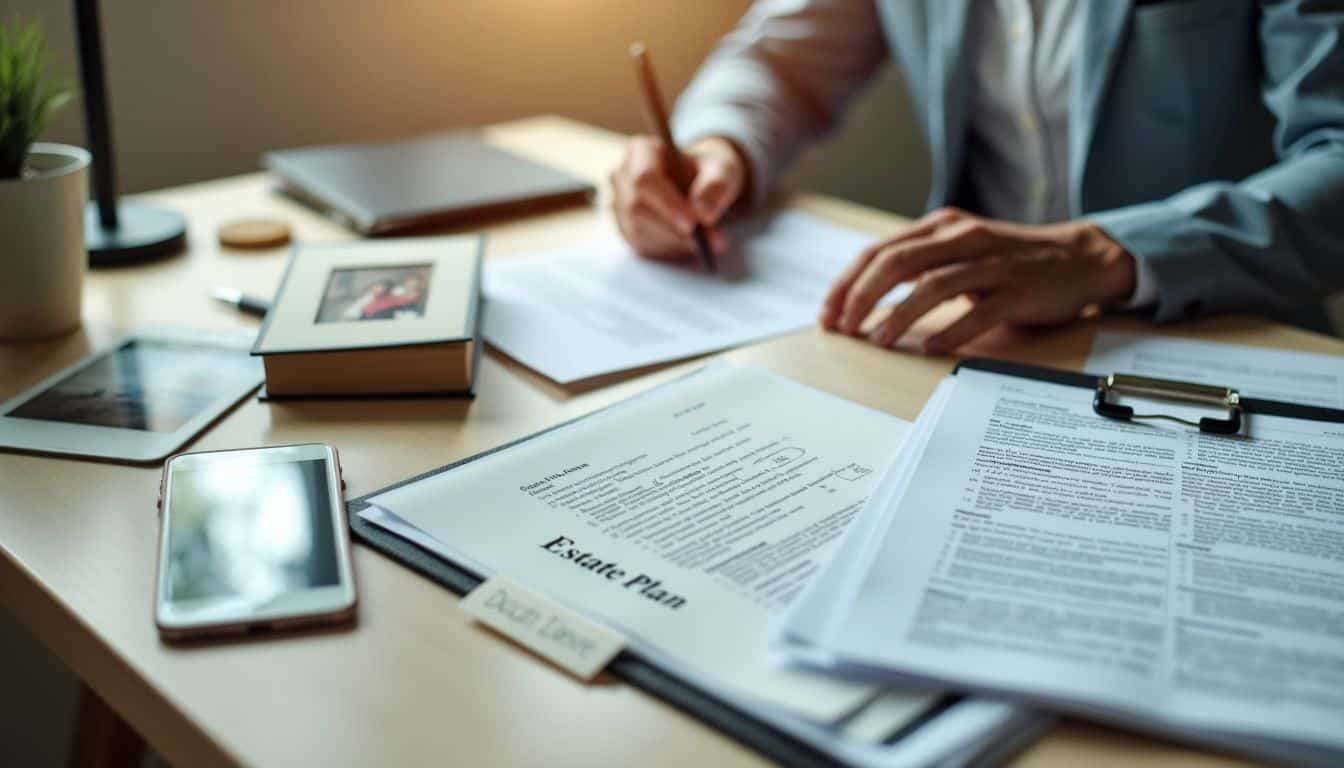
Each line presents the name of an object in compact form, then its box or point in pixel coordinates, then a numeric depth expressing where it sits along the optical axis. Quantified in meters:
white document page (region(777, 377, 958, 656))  0.46
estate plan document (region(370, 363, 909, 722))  0.48
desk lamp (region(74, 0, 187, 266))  0.94
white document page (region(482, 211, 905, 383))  0.80
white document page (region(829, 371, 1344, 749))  0.43
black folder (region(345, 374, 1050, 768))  0.42
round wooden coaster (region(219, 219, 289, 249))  1.00
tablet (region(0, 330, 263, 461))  0.66
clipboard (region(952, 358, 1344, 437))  0.65
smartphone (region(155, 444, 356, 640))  0.49
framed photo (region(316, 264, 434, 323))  0.76
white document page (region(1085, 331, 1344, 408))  0.73
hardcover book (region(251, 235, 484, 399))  0.71
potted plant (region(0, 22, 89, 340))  0.77
